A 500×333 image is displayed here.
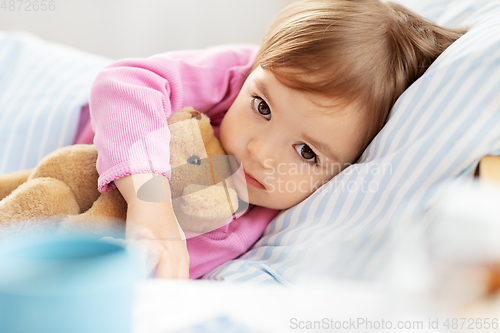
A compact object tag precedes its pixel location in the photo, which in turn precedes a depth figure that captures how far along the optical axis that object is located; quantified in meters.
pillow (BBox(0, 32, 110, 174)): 0.88
